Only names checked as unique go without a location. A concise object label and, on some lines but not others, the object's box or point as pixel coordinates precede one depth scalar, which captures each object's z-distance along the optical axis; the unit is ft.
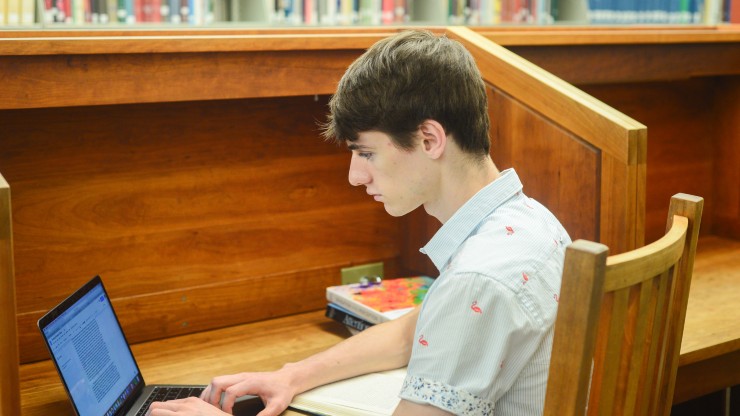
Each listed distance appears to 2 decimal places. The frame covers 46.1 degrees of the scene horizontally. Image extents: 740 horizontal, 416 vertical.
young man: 3.09
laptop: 3.92
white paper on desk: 3.96
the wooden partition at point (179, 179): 4.74
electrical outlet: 6.42
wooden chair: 2.62
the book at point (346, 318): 5.50
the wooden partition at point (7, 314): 3.40
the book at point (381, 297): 5.41
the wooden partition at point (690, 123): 5.45
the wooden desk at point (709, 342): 5.13
